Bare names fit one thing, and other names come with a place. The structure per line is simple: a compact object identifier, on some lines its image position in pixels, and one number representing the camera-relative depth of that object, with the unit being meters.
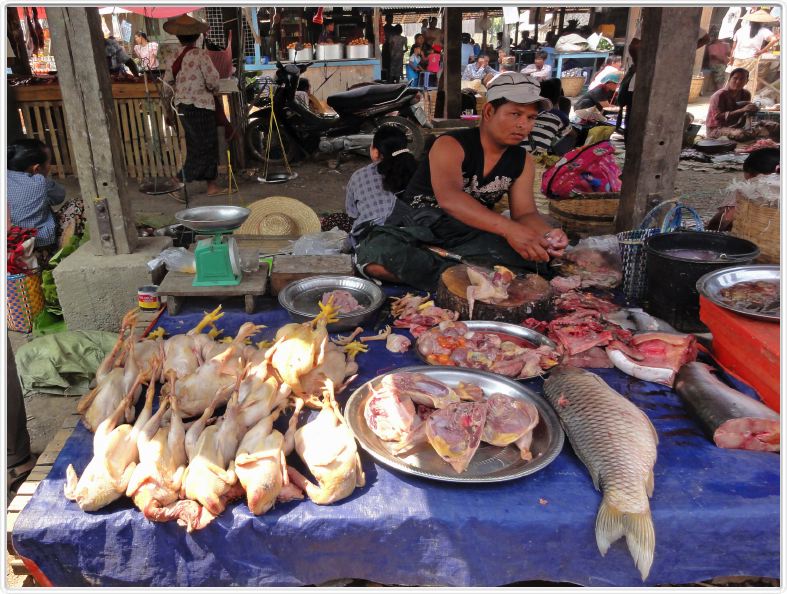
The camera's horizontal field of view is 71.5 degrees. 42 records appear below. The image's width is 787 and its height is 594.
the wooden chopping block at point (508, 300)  2.90
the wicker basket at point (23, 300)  4.20
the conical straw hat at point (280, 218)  4.88
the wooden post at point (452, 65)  9.05
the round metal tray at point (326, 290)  2.92
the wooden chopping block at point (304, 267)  3.39
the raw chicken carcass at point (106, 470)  1.77
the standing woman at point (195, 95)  7.38
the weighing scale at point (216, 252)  3.02
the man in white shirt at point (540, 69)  17.72
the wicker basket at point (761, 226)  3.31
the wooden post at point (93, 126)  3.33
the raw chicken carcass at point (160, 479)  1.75
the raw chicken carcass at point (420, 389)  2.17
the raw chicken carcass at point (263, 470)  1.74
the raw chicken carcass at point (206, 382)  2.15
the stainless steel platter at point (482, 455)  1.92
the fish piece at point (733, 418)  2.09
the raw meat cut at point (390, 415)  2.03
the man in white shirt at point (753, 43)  14.05
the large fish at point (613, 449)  1.76
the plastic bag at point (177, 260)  3.37
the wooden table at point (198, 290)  3.14
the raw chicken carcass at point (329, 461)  1.82
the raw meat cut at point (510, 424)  2.04
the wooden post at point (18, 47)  9.81
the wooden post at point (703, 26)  15.89
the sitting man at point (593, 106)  10.32
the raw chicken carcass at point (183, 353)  2.32
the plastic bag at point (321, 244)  4.12
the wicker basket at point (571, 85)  17.94
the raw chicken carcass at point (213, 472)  1.75
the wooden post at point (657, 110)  3.59
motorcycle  9.46
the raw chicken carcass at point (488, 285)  2.91
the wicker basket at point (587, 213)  4.79
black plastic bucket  2.86
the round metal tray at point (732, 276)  2.65
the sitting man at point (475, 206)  3.42
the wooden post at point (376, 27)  17.44
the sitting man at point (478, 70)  18.20
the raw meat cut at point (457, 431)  1.93
